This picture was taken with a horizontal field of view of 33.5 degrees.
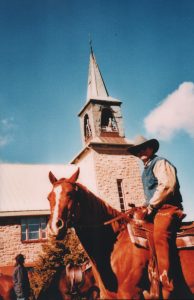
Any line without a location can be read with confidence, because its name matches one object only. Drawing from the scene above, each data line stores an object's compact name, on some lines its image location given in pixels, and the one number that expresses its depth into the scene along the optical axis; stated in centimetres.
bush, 1688
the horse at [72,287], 962
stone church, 2152
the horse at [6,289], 1042
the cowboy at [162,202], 442
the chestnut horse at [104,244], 425
